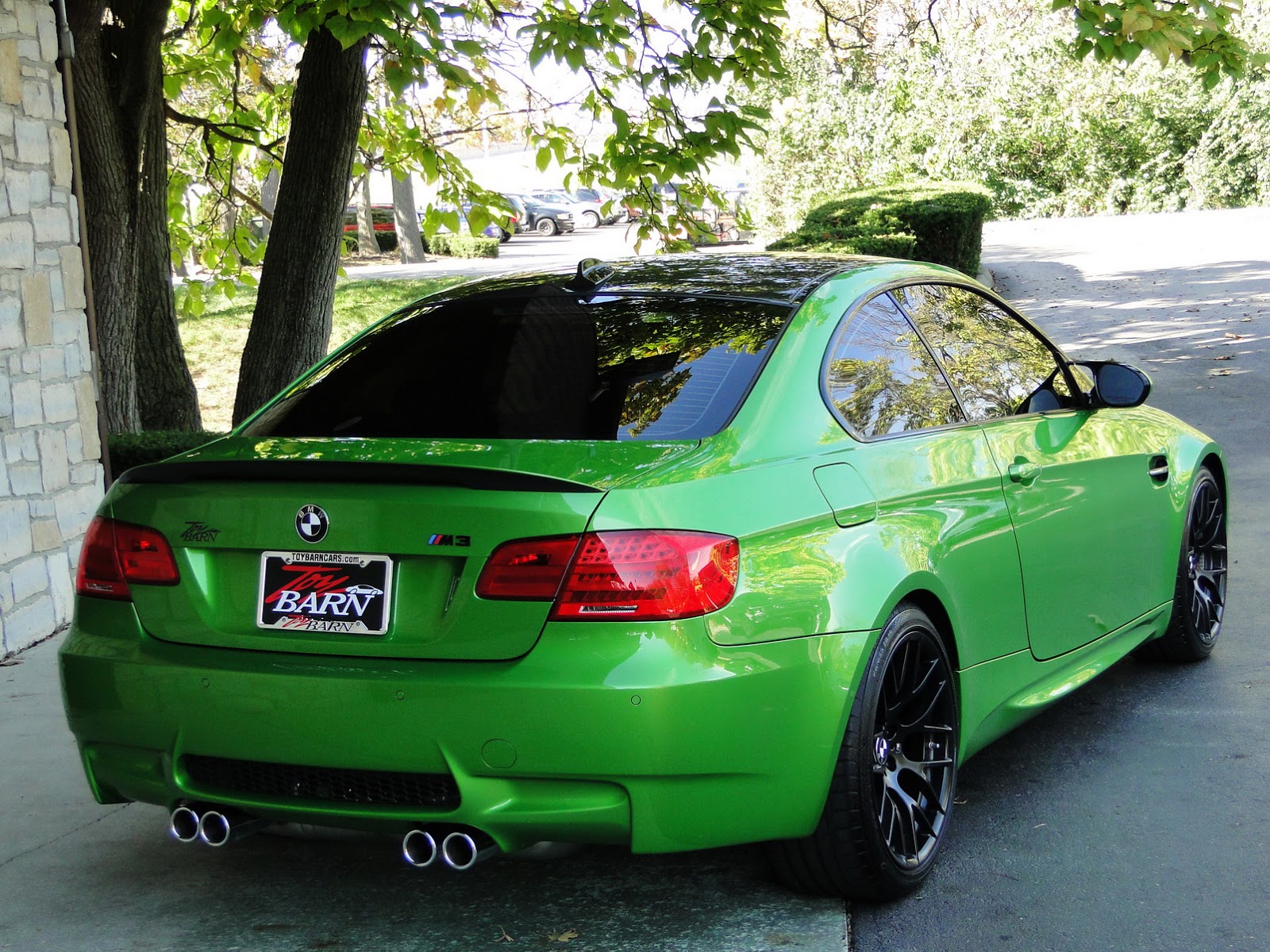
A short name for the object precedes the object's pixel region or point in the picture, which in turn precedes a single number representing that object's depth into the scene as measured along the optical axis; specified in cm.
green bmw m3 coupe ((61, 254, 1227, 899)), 310
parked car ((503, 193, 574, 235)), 5553
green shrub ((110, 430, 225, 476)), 809
